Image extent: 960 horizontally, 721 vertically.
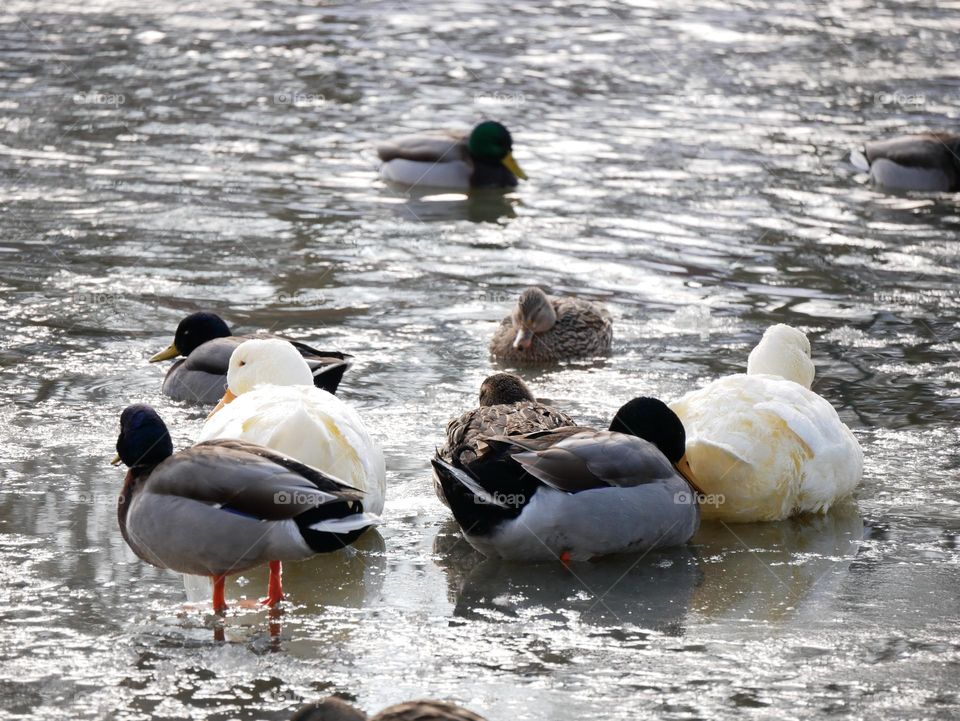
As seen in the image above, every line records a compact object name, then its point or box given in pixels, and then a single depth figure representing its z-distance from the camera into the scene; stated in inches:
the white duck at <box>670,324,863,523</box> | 526.9
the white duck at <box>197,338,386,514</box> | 496.7
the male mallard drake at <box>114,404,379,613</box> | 432.1
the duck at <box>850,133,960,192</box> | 1119.6
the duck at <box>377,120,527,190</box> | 1138.7
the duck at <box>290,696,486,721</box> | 315.0
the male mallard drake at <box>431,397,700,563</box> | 473.7
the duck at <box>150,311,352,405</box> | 648.4
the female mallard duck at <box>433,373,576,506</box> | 510.6
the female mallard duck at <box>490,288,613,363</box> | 737.6
